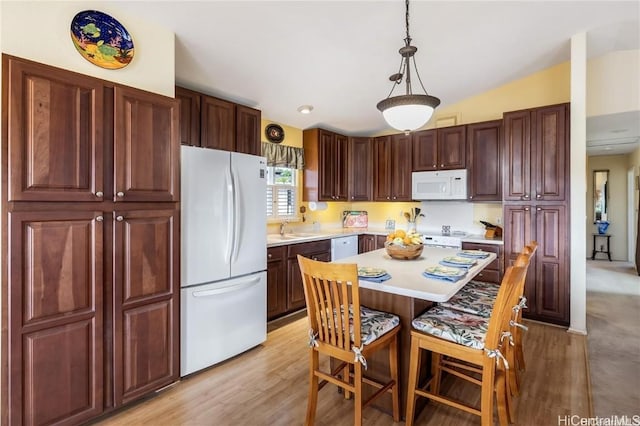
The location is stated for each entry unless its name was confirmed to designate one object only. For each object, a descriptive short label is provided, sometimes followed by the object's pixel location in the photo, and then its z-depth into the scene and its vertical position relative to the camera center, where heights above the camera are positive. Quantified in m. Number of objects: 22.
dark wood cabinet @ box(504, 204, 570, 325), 3.39 -0.46
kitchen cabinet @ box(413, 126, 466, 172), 4.28 +0.86
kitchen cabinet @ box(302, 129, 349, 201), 4.63 +0.67
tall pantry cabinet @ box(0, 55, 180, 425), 1.60 -0.19
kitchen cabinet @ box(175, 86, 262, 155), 2.88 +0.85
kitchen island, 1.72 -0.56
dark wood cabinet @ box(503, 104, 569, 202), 3.37 +0.62
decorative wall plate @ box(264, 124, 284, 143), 4.23 +1.03
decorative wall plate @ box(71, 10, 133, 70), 1.95 +1.08
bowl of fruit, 2.50 -0.27
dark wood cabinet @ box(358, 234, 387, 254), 4.75 -0.47
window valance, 4.16 +0.75
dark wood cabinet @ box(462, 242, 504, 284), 3.76 -0.66
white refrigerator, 2.39 -0.37
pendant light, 2.04 +0.67
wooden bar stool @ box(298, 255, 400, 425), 1.66 -0.68
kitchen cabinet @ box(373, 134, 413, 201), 4.78 +0.66
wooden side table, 7.19 -0.81
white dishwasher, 4.38 -0.51
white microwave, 4.23 +0.35
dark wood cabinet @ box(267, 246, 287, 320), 3.52 -0.79
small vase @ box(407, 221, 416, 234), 4.97 -0.22
